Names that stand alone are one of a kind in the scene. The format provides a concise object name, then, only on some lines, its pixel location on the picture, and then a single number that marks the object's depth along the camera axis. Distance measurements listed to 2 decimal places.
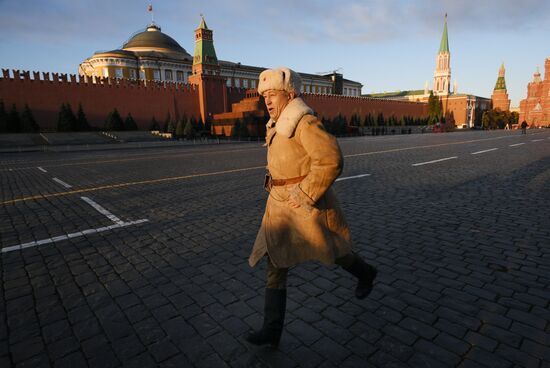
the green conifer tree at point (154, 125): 34.74
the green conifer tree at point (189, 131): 32.12
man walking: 1.88
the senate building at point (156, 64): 53.44
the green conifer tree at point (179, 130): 32.31
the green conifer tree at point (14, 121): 26.86
